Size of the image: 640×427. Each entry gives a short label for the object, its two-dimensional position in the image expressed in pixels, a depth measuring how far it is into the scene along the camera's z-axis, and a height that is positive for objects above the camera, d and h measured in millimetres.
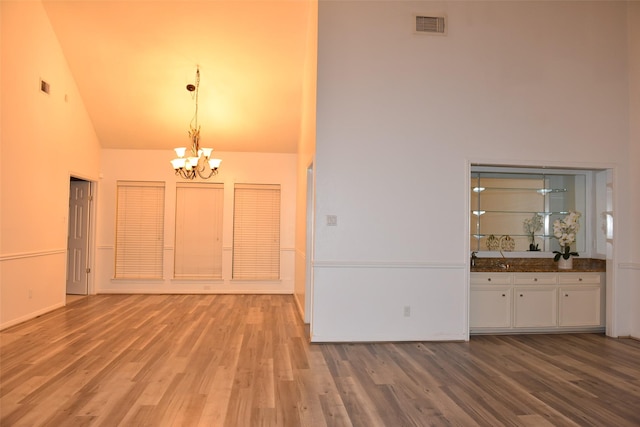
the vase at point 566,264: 5484 -447
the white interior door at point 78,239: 7941 -356
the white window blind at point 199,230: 8414 -167
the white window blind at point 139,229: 8289 -160
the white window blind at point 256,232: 8461 -183
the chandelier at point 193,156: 5883 +891
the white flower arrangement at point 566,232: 5543 -48
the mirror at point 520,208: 5910 +267
